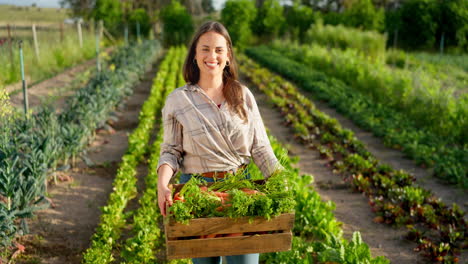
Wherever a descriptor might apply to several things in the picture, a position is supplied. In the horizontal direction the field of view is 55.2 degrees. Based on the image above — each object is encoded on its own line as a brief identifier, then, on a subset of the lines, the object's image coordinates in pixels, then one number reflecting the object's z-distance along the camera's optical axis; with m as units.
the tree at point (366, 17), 23.80
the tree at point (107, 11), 23.94
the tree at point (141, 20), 28.89
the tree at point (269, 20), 27.36
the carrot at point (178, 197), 1.85
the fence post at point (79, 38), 17.07
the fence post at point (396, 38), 18.48
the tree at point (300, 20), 27.38
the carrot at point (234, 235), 1.83
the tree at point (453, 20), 16.91
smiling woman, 2.18
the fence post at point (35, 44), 12.59
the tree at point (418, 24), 16.92
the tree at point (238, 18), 25.23
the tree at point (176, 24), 28.69
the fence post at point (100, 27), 20.61
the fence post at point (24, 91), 5.20
